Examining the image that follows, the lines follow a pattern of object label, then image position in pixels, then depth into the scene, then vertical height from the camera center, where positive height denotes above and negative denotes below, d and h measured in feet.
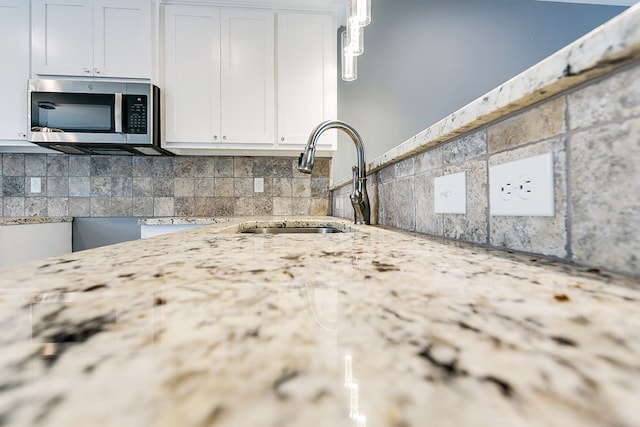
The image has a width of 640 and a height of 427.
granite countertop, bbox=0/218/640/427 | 0.34 -0.21
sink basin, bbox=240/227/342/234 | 4.62 -0.22
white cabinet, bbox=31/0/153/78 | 6.17 +3.53
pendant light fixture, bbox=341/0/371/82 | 4.17 +2.62
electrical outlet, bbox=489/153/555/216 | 1.34 +0.12
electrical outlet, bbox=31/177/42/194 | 7.17 +0.71
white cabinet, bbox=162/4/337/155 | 6.52 +2.91
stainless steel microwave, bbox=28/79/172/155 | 5.89 +1.95
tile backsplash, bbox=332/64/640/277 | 1.03 +0.16
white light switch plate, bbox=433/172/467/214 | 1.94 +0.14
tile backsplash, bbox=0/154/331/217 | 7.18 +0.70
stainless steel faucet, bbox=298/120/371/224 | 3.83 +0.39
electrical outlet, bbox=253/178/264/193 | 7.65 +0.73
